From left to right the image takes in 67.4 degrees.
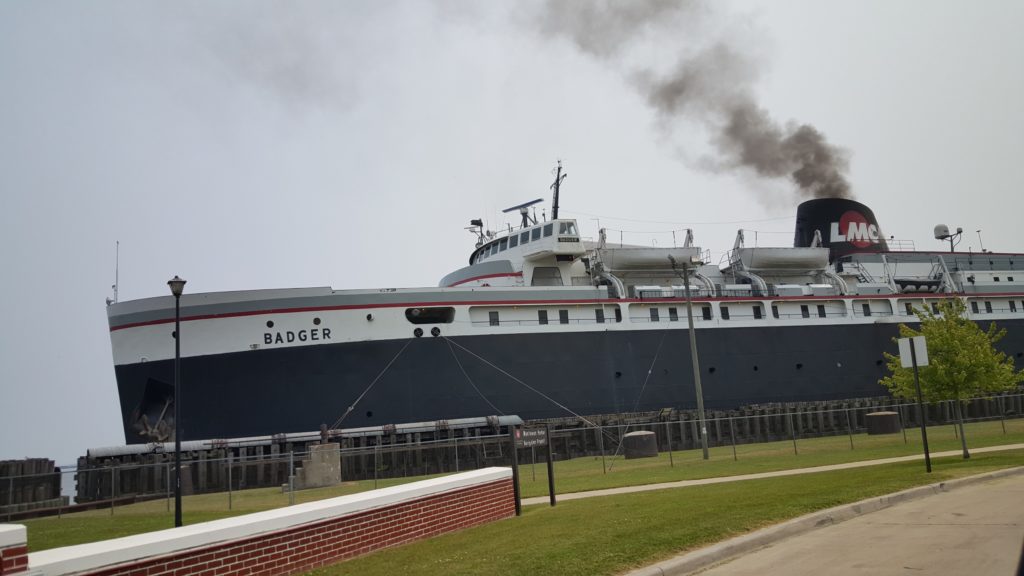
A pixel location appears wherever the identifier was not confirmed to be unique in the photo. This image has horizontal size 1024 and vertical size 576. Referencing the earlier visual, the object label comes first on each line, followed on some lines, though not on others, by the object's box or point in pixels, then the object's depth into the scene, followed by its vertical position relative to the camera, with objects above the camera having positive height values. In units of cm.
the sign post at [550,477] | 1420 -144
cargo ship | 3055 +299
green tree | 2173 +4
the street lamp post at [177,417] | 1571 +17
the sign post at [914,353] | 1812 +48
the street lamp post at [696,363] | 2969 +101
